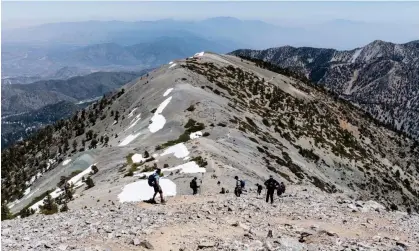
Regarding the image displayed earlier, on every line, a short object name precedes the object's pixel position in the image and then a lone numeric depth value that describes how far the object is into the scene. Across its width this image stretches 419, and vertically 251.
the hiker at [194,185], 33.00
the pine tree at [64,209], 30.27
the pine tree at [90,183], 42.90
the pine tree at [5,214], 34.72
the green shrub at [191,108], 69.69
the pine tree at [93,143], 70.25
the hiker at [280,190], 33.19
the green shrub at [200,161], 42.57
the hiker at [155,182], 27.11
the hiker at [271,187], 30.34
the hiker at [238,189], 31.80
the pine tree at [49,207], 31.88
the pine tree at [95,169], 49.78
